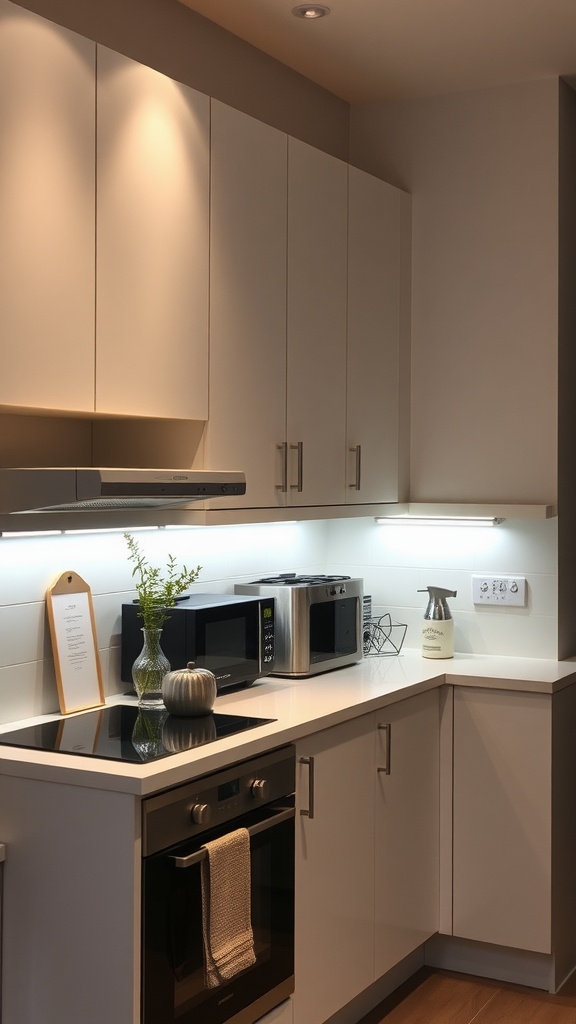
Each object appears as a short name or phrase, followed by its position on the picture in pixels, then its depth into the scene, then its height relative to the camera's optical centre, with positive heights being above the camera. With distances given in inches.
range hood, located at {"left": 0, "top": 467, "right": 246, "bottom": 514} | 87.0 +3.1
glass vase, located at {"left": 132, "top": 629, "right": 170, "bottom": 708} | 107.3 -13.9
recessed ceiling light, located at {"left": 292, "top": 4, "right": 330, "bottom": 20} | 119.8 +55.9
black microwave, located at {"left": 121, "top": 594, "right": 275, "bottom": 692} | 113.3 -11.4
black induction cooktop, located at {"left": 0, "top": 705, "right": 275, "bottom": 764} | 90.5 -17.9
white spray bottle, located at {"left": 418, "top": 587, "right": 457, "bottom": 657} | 140.8 -13.0
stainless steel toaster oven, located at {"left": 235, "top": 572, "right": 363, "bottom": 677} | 127.3 -10.8
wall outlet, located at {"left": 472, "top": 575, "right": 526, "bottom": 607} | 142.6 -7.9
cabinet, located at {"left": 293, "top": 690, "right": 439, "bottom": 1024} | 105.7 -33.6
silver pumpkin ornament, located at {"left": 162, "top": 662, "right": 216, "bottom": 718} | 101.7 -15.1
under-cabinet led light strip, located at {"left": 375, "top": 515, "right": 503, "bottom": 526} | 144.9 +1.1
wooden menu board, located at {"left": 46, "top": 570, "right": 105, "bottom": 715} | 106.2 -11.3
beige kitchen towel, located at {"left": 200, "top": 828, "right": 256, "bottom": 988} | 88.7 -30.8
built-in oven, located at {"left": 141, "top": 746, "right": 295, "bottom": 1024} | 84.6 -29.6
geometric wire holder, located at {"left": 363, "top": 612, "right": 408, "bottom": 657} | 147.1 -14.5
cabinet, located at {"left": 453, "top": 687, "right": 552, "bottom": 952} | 127.7 -33.5
